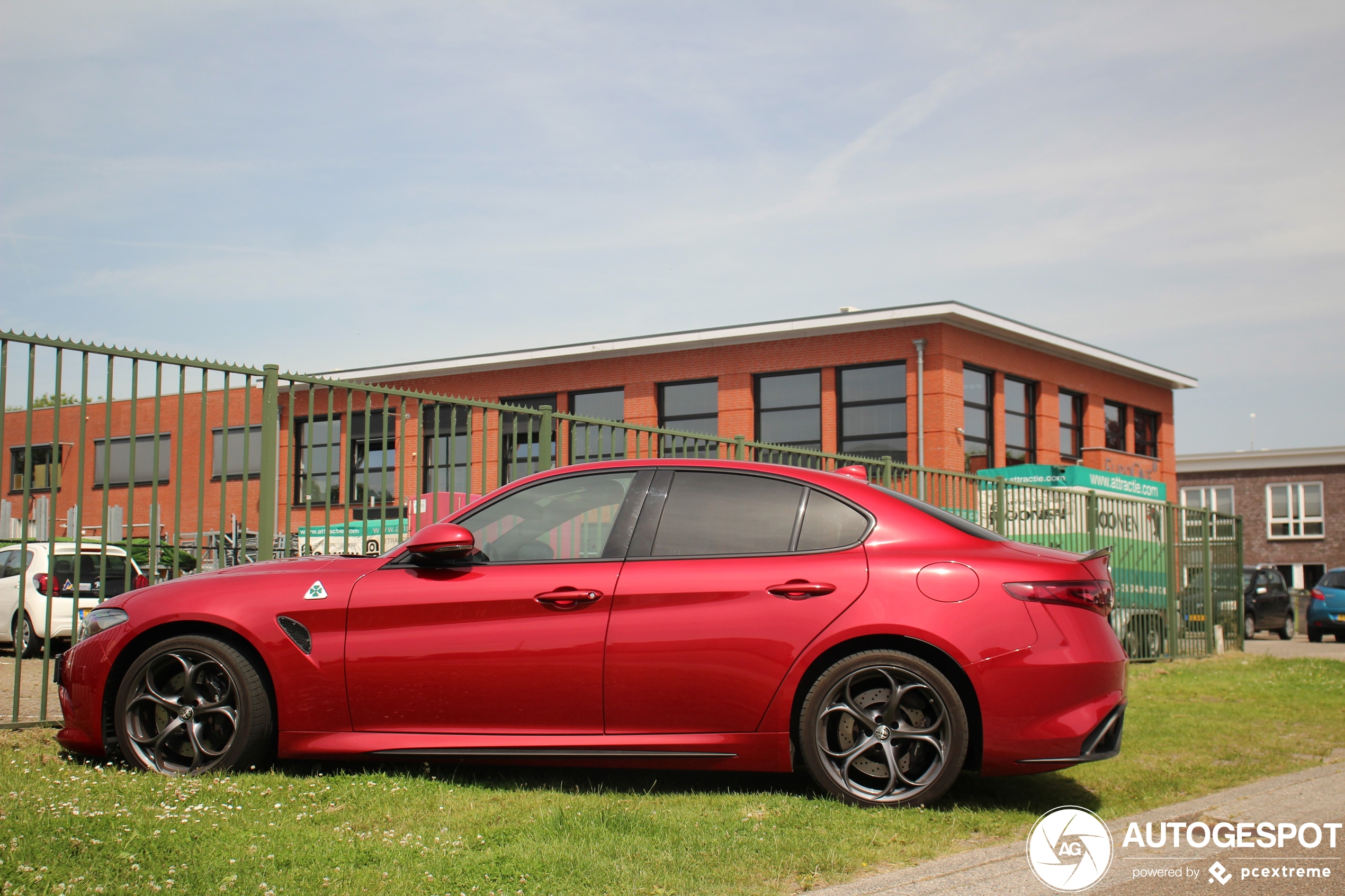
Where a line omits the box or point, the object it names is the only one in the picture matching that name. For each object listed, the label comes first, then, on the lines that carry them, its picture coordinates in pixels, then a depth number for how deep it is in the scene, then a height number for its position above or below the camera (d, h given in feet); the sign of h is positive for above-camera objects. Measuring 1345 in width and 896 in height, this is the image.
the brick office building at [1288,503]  150.71 +3.95
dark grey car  84.99 -5.30
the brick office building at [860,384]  84.74 +11.93
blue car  80.84 -5.54
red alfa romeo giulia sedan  15.52 -1.72
